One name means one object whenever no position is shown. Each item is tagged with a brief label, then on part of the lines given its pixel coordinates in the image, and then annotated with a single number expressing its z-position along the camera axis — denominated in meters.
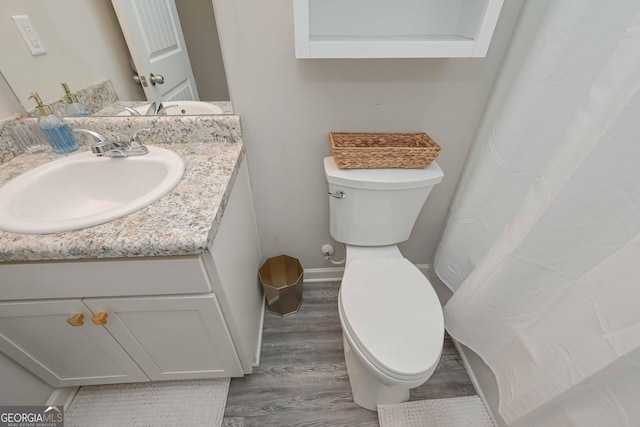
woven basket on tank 0.91
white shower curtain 0.52
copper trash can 1.28
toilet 0.80
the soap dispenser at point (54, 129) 0.87
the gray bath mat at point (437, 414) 1.02
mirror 0.83
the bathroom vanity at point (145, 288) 0.59
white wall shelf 0.71
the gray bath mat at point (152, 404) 1.01
